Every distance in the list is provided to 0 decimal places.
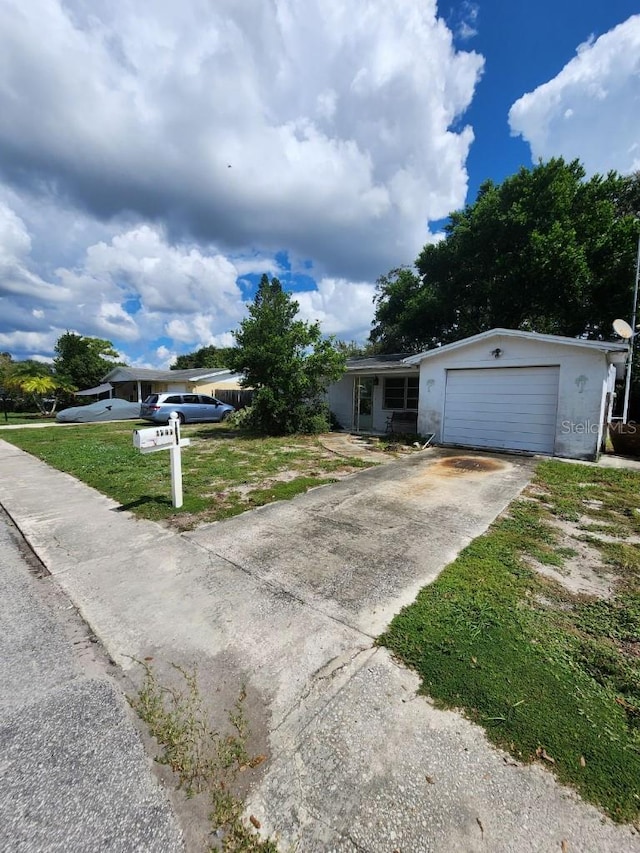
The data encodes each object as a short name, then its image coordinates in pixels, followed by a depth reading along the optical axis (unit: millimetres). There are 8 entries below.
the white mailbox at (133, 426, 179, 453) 4719
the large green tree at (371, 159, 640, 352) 14258
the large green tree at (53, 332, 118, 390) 28359
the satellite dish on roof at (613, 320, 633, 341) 8875
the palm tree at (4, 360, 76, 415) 19203
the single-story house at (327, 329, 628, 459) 8305
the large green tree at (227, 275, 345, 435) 11789
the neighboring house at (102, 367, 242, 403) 22875
